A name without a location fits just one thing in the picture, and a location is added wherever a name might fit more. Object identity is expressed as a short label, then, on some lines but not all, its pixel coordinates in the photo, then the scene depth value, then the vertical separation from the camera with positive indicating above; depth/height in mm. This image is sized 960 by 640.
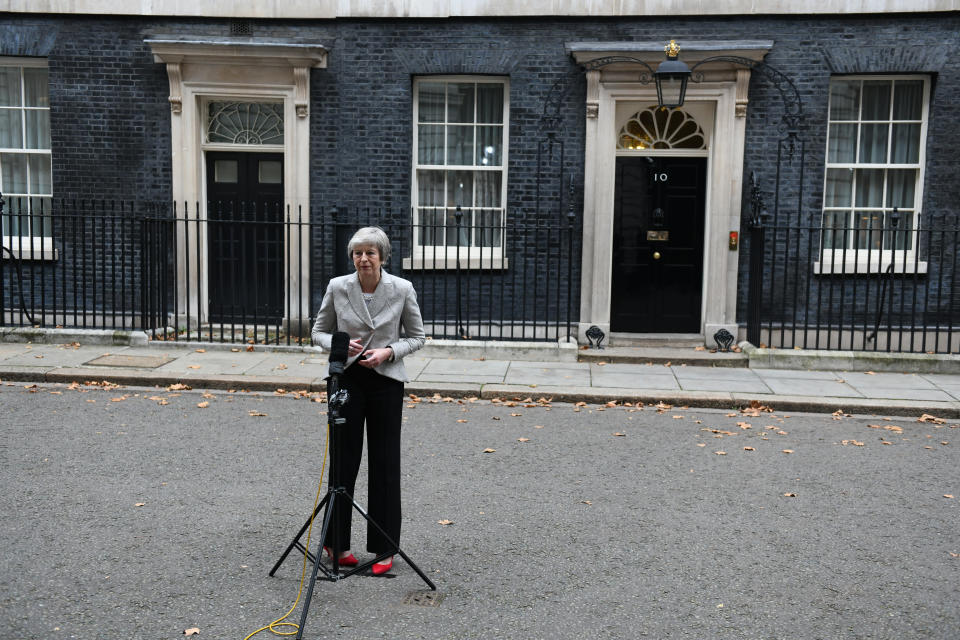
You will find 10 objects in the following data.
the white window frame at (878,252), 11688 -162
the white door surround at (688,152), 11469 +1077
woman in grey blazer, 4379 -662
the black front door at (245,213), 12500 +170
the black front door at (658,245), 11992 -146
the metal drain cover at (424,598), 4195 -1731
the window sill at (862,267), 11609 -375
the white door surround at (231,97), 11820 +1600
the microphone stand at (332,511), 4008 -1320
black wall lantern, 10423 +1840
